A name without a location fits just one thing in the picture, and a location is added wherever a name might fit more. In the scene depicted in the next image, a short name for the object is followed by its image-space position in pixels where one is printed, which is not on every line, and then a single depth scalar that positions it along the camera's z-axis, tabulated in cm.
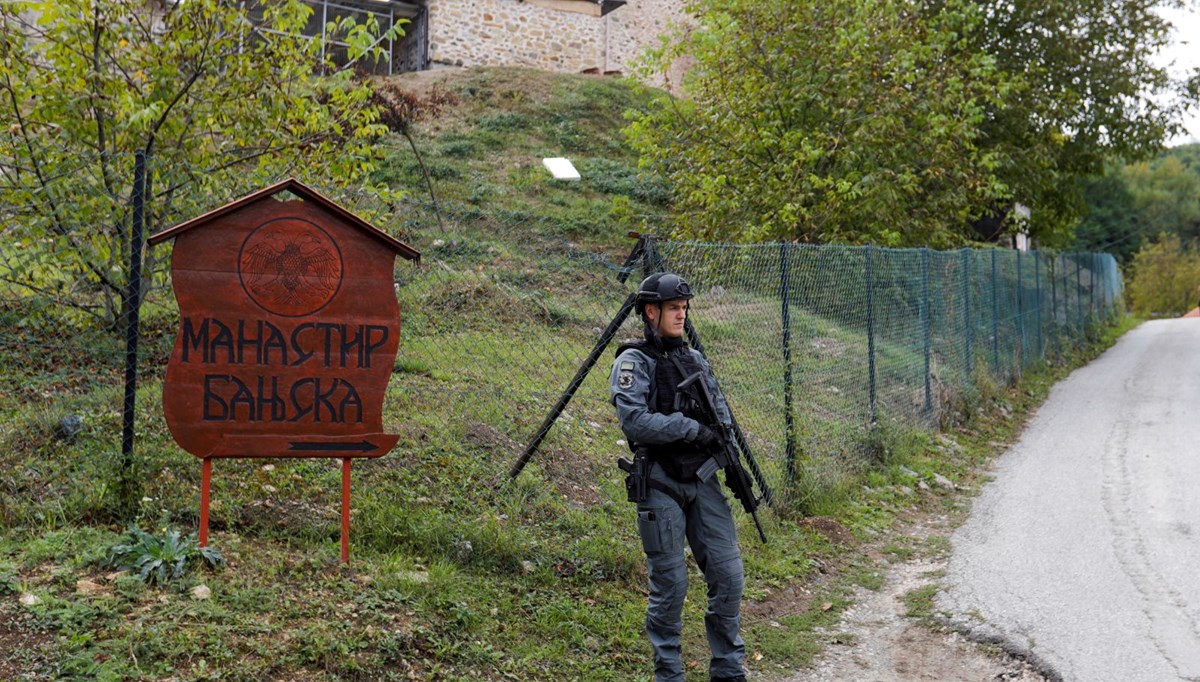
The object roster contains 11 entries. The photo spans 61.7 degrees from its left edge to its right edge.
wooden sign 456
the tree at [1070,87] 2047
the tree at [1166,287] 4697
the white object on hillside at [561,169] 2019
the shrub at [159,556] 445
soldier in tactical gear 449
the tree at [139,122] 621
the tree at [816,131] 1350
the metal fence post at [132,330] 493
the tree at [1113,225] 5675
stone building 2802
